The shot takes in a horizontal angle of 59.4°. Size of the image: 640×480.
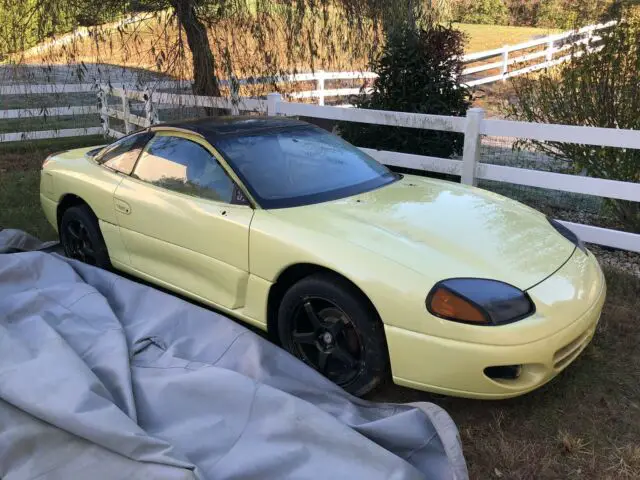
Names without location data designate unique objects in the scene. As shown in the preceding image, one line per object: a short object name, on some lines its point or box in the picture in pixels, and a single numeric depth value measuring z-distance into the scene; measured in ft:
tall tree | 22.21
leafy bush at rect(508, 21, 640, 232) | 17.80
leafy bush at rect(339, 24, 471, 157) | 21.99
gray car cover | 7.25
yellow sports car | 8.84
